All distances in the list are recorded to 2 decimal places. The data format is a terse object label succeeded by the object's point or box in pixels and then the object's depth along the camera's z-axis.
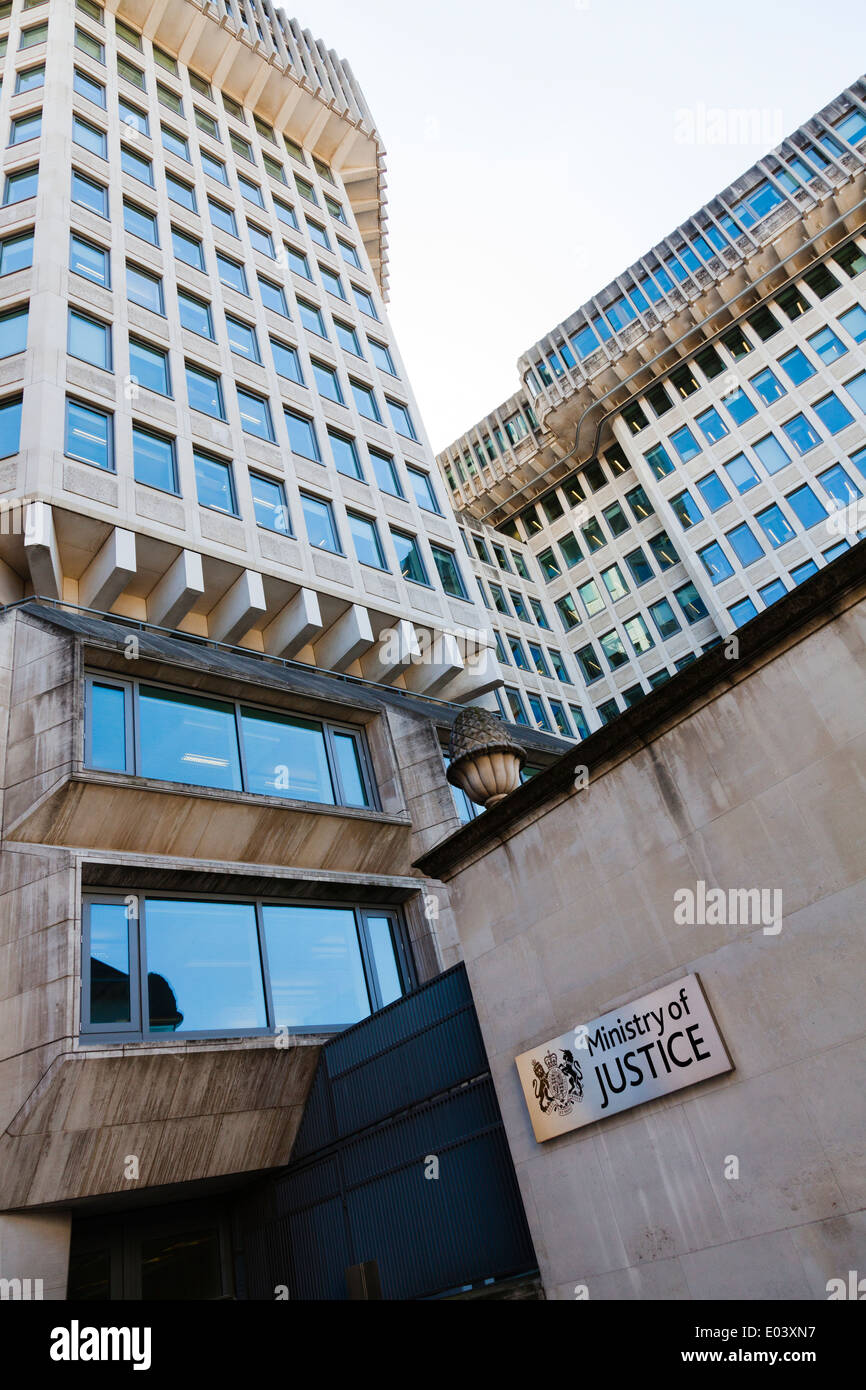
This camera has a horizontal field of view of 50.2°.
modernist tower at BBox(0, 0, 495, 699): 18.94
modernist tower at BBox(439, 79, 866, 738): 37.03
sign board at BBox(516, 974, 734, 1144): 7.79
